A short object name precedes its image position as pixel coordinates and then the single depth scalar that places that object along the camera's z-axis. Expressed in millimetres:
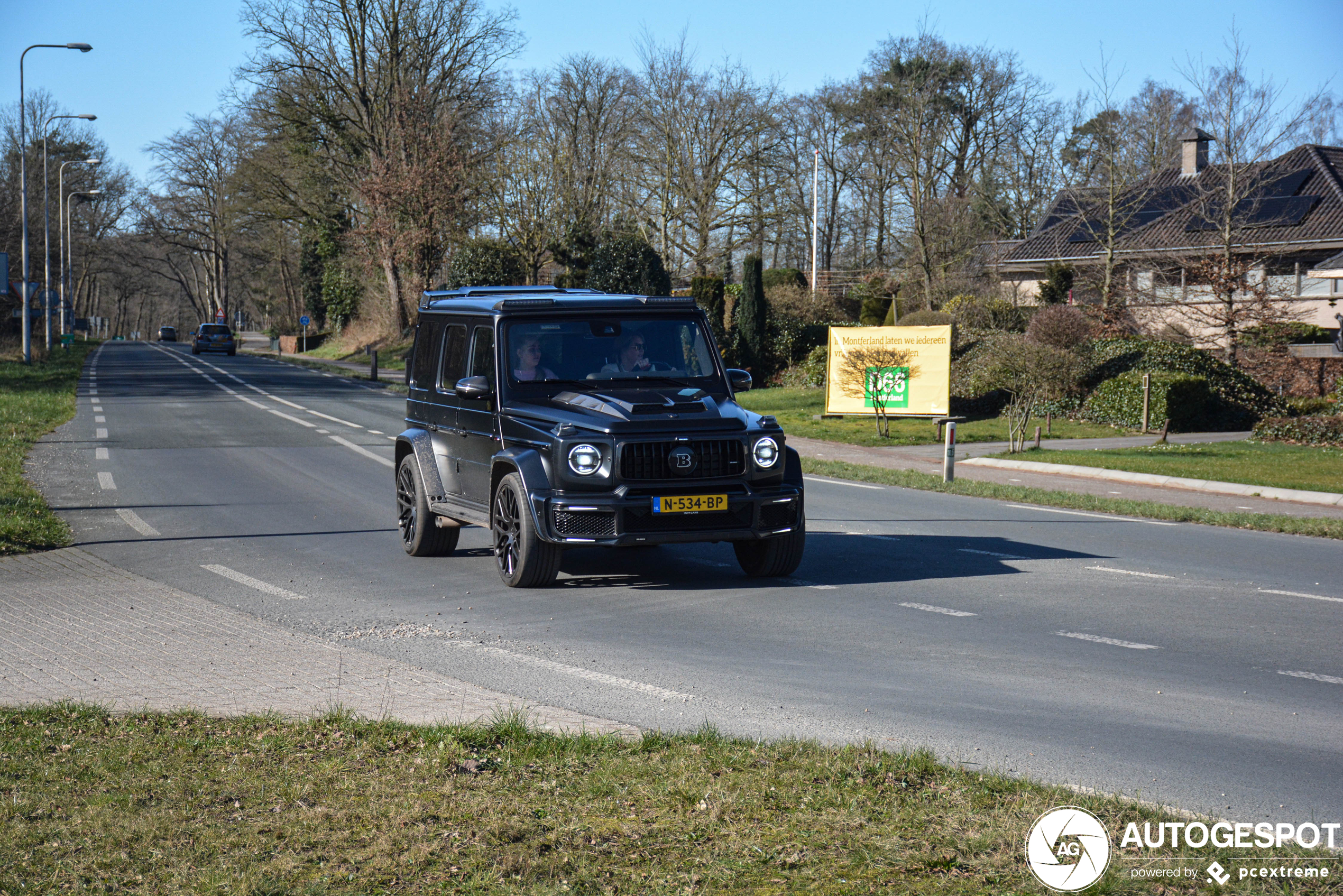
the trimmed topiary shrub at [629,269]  44938
